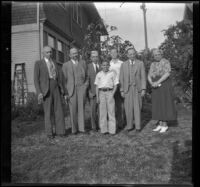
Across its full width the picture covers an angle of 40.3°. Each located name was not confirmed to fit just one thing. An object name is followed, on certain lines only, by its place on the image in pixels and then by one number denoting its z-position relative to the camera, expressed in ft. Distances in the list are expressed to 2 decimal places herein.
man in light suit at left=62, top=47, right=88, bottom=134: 20.24
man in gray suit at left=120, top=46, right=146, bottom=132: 20.36
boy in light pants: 19.86
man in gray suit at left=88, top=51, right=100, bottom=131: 20.98
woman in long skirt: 19.49
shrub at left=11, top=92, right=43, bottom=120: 15.16
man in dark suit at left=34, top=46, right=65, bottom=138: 18.63
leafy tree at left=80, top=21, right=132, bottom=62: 27.96
